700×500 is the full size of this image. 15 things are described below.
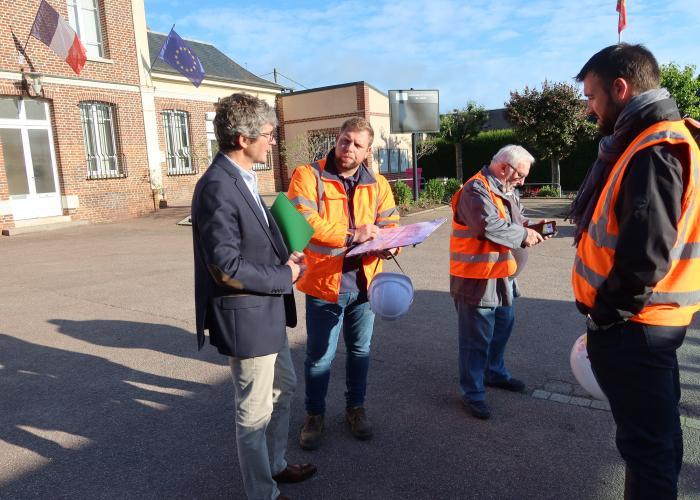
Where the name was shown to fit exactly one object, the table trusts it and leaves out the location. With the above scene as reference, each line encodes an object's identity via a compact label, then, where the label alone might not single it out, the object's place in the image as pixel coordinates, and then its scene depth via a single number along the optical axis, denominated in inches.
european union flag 602.2
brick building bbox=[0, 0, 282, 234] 550.0
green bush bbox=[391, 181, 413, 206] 671.1
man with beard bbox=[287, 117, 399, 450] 122.4
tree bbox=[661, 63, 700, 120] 737.0
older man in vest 134.6
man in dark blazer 87.8
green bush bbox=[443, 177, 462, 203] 760.8
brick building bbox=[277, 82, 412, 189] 873.0
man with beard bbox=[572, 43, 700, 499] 73.3
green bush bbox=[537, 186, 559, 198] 848.9
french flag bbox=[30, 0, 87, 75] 513.3
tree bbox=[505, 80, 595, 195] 812.0
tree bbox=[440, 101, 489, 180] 1027.3
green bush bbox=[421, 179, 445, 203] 739.4
